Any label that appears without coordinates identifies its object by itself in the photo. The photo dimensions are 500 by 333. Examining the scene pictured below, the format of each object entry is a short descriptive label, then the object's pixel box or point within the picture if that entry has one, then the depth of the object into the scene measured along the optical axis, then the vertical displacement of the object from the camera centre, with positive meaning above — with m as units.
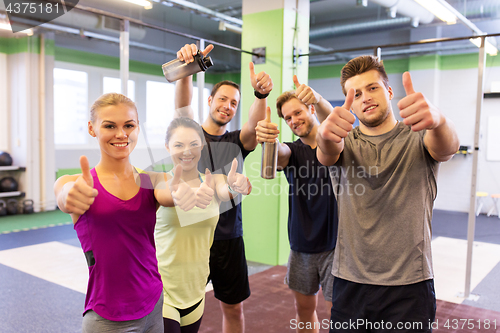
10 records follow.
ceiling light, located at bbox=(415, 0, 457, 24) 4.69 +1.72
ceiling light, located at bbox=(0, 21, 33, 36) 6.50 +1.89
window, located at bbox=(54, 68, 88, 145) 7.57 +0.66
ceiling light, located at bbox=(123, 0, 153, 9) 4.57 +1.63
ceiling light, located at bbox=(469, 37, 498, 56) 6.69 +1.81
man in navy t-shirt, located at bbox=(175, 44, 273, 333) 2.20 -0.13
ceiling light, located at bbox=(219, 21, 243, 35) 6.40 +1.96
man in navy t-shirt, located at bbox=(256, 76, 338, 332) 2.19 -0.36
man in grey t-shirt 1.35 -0.22
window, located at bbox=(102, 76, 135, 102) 8.56 +1.29
